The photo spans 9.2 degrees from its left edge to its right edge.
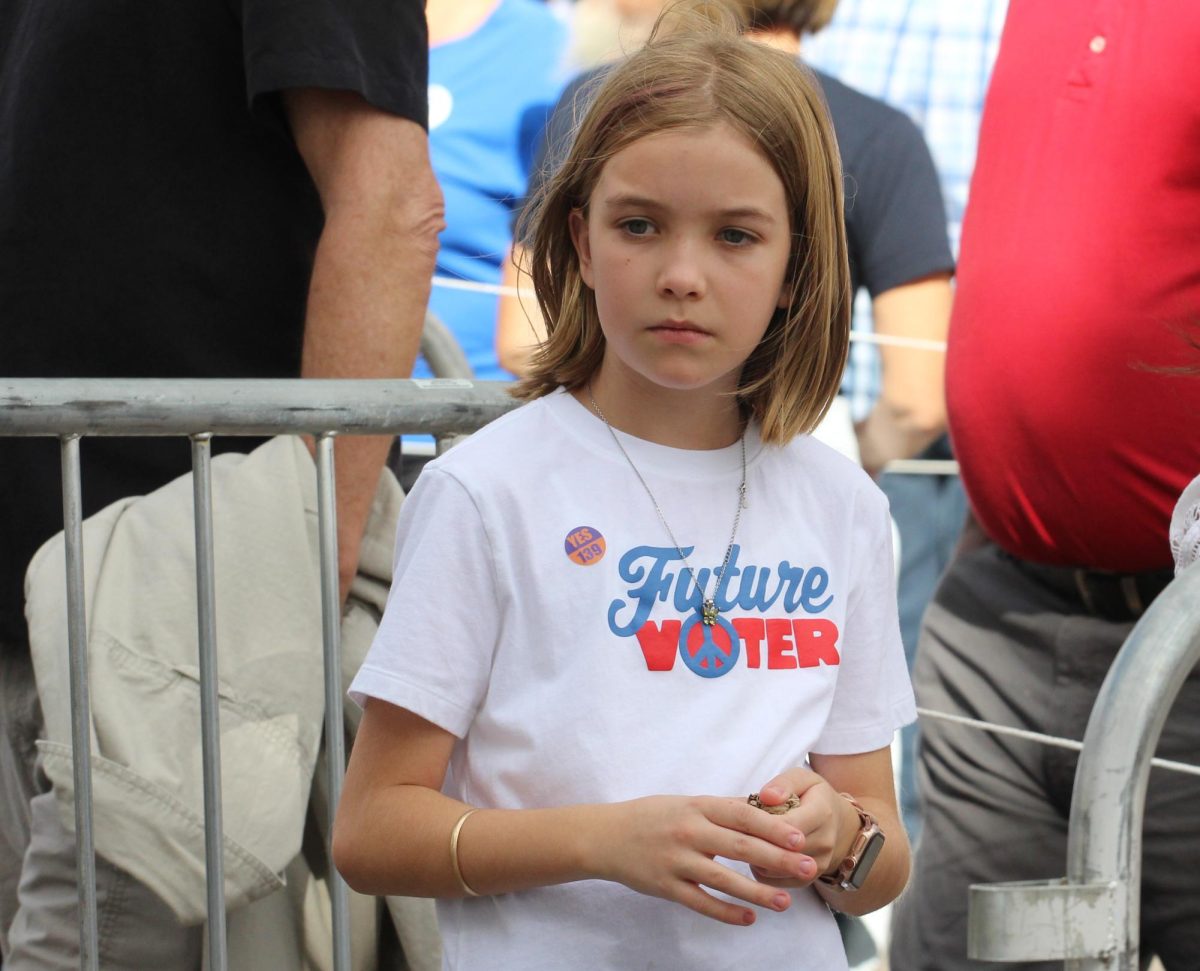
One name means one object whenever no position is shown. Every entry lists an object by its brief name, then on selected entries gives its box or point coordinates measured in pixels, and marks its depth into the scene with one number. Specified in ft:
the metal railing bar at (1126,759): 13.10
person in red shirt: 15.06
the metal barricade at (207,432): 14.14
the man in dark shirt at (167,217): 14.66
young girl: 13.19
